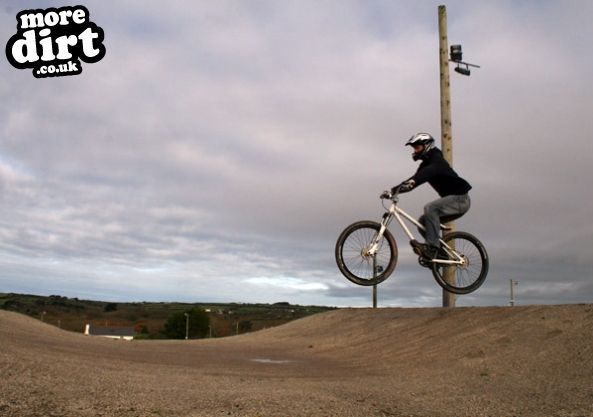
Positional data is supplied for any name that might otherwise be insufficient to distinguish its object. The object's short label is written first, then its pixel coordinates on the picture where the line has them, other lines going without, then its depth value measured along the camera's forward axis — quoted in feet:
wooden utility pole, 65.40
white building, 336.37
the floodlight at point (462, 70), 60.29
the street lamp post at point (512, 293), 74.90
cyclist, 32.27
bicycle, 32.40
